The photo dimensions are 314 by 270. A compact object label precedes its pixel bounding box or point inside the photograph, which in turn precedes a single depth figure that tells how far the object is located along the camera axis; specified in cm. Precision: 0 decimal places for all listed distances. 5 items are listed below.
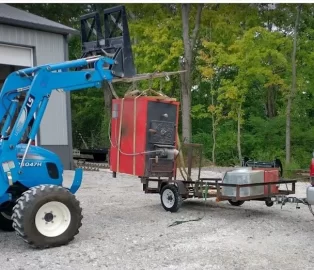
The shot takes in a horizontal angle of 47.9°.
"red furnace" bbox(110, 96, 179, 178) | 652
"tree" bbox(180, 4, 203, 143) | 1722
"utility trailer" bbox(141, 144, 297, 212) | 617
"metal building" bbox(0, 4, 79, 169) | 1130
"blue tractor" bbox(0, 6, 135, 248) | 486
